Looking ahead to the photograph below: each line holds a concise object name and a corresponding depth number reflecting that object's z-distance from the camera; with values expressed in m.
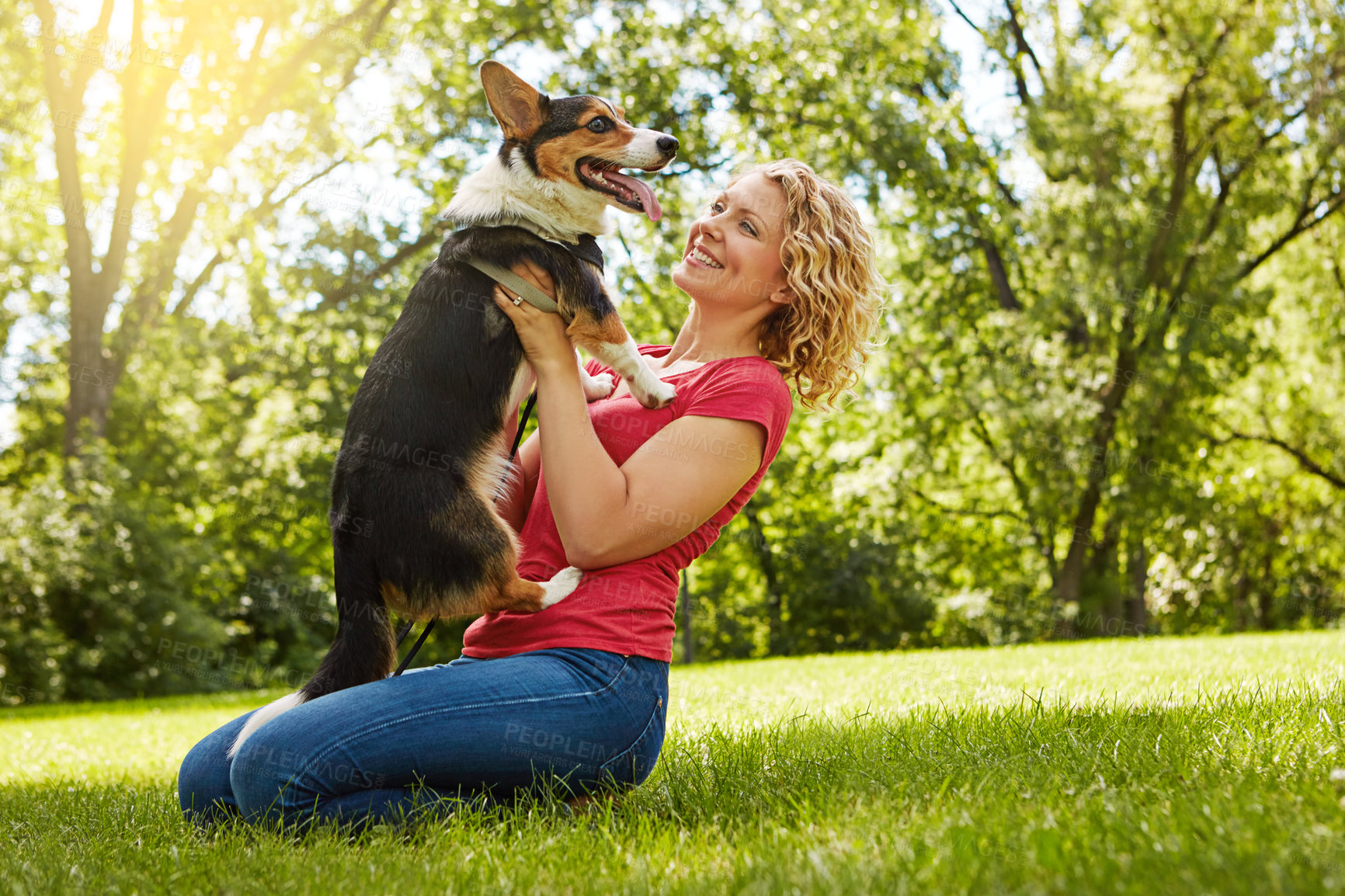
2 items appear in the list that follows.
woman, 2.14
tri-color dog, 2.33
